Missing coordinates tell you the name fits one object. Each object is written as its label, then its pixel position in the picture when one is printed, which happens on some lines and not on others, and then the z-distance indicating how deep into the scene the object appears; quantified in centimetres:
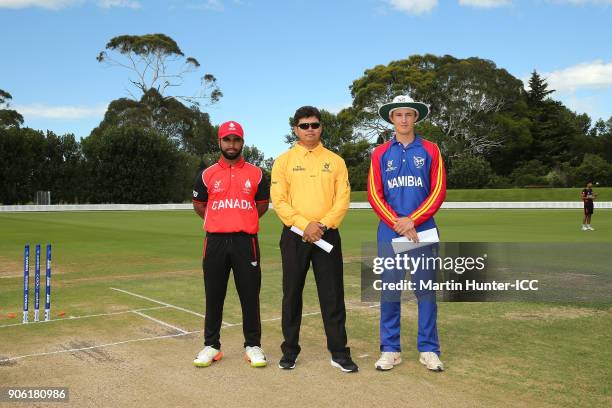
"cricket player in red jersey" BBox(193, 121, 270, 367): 527
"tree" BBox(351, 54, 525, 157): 6669
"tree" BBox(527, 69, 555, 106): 7262
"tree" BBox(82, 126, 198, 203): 5753
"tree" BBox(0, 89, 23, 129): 6969
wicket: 666
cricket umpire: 505
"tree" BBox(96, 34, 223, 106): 6712
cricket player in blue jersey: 505
